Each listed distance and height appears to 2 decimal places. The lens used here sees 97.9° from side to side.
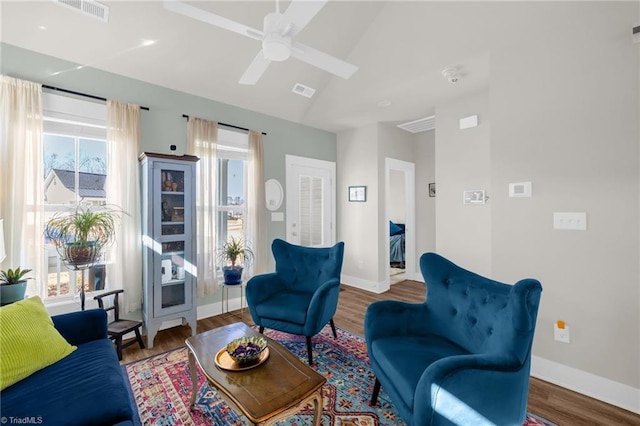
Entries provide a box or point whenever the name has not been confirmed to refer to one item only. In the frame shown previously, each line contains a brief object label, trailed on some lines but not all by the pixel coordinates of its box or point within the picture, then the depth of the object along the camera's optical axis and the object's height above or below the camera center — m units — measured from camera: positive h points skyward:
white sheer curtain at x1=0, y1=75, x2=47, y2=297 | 2.30 +0.33
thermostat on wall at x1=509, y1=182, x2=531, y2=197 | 2.28 +0.20
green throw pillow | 1.41 -0.69
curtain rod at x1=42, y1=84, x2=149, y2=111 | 2.51 +1.16
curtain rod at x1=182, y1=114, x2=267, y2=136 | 3.61 +1.17
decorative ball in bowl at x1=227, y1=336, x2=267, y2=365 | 1.54 -0.77
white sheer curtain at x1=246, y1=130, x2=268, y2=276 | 3.81 +0.16
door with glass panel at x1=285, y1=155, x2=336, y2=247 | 4.39 +0.22
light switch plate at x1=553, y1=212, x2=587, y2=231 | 2.03 -0.06
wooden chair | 2.42 -1.00
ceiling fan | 1.54 +1.13
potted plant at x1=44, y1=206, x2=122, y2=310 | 2.32 -0.18
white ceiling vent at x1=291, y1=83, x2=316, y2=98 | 3.74 +1.70
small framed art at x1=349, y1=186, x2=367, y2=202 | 4.64 +0.35
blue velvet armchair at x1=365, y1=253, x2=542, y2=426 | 1.27 -0.77
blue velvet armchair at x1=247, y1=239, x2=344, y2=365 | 2.43 -0.76
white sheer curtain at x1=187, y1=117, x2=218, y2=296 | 3.35 +0.21
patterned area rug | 1.78 -1.29
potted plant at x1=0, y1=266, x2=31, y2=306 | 2.03 -0.52
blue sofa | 1.22 -0.86
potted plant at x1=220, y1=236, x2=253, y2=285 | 3.32 -0.55
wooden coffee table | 1.24 -0.85
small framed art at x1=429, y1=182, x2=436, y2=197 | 4.95 +0.44
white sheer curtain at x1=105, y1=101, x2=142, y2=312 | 2.79 +0.23
